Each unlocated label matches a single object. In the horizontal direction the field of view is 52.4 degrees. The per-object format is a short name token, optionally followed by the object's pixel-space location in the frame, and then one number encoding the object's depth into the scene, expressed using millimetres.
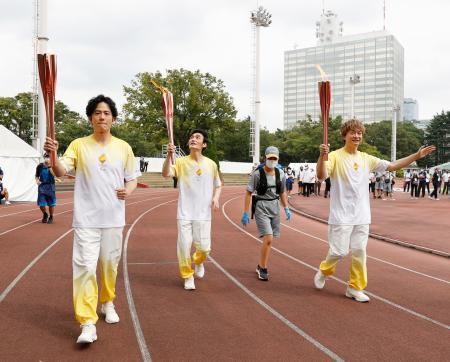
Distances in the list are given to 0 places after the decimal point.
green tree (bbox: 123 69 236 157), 52188
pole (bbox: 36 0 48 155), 26391
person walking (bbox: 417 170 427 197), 27533
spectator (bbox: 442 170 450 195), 30350
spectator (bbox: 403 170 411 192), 32584
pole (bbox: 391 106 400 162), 50712
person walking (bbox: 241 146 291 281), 6758
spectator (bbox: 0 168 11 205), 18391
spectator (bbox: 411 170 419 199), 27311
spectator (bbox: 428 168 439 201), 26070
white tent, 19266
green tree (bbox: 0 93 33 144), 54719
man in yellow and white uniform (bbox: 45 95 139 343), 4234
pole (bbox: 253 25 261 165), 47938
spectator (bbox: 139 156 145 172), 45031
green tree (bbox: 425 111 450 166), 90625
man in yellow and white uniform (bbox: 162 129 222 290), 6121
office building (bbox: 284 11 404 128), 150250
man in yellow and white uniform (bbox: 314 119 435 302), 5680
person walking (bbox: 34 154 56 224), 12477
